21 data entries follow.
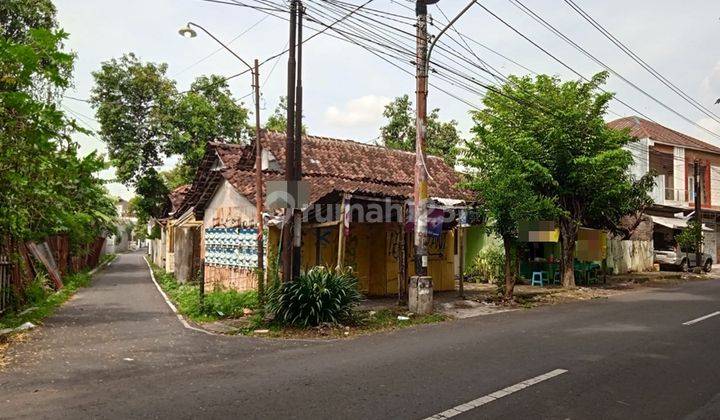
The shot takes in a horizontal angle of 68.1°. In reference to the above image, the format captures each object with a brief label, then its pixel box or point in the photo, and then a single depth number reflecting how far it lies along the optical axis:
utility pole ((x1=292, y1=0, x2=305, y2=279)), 11.62
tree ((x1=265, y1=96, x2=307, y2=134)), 33.62
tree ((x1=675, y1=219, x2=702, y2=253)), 26.08
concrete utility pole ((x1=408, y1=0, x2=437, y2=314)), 12.74
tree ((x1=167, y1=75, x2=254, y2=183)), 28.17
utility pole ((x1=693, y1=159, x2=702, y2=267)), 27.15
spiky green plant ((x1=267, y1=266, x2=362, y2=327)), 10.92
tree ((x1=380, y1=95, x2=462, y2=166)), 34.50
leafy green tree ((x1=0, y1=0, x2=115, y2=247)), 9.61
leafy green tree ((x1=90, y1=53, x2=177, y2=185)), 27.75
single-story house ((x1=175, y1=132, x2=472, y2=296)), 13.94
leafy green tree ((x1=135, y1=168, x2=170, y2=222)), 29.30
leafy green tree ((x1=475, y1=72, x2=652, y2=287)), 18.50
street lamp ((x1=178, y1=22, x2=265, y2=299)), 12.26
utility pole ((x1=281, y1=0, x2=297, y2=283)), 11.55
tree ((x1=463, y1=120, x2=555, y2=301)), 15.05
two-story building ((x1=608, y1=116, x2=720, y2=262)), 31.78
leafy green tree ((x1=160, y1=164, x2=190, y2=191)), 31.97
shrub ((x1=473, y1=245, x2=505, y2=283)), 21.27
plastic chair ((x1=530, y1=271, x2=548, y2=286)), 21.19
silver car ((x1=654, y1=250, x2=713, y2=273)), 28.39
